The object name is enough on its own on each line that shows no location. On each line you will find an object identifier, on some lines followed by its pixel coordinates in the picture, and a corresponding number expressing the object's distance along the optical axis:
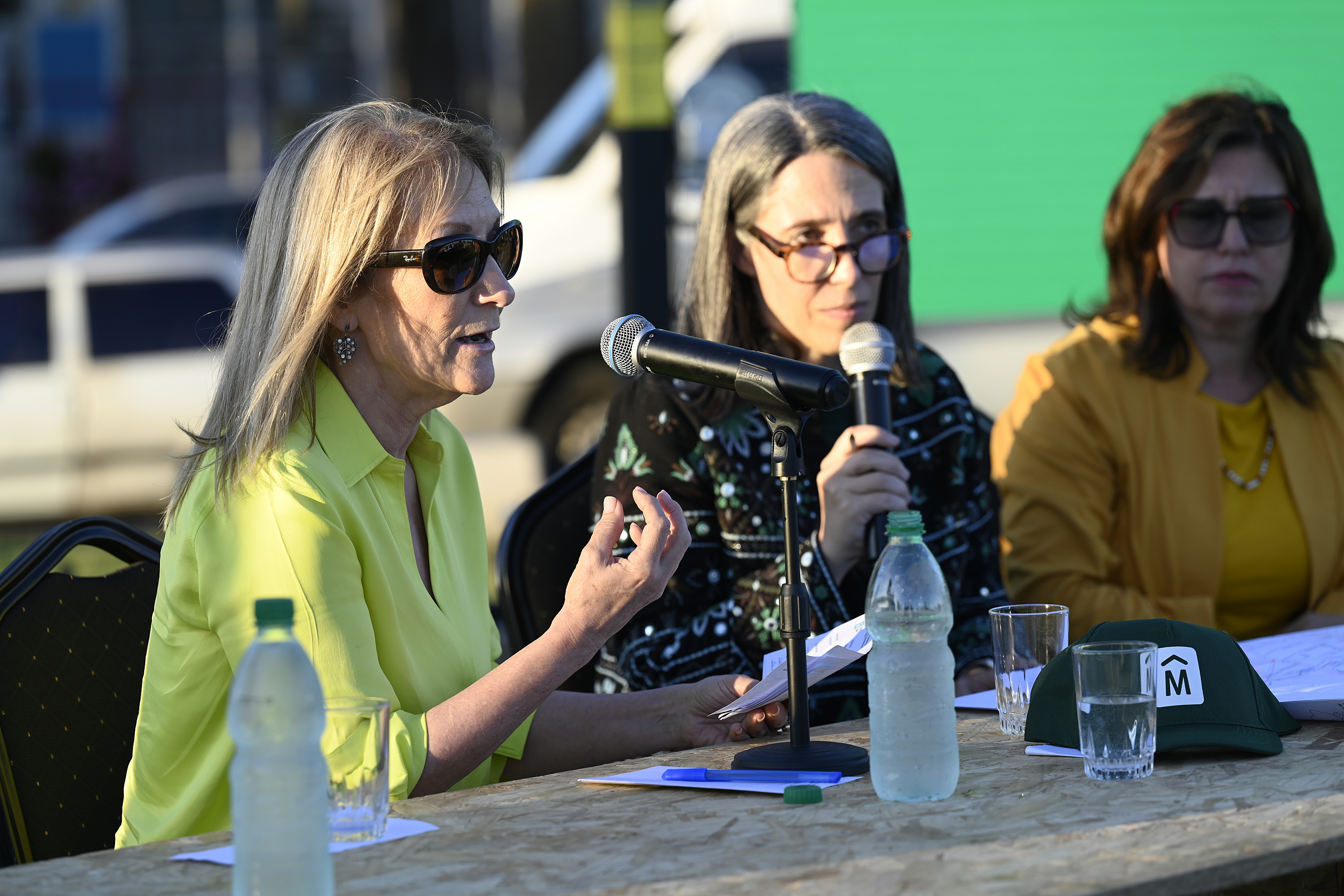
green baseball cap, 3.83
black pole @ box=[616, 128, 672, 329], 6.88
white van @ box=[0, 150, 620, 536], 11.40
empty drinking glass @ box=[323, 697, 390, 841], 3.69
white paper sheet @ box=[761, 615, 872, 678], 3.87
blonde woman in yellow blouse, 3.87
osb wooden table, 3.58
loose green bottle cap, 3.75
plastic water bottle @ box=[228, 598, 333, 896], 3.53
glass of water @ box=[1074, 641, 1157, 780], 3.79
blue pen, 3.82
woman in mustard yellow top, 4.64
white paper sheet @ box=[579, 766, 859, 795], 3.80
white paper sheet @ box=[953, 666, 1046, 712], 4.09
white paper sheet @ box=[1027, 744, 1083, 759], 3.87
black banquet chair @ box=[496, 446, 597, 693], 4.41
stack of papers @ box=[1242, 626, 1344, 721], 3.95
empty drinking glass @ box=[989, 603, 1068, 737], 3.97
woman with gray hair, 4.29
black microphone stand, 3.82
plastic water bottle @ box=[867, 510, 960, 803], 3.75
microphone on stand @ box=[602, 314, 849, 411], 3.79
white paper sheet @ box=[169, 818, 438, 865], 3.68
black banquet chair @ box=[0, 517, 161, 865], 4.05
